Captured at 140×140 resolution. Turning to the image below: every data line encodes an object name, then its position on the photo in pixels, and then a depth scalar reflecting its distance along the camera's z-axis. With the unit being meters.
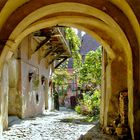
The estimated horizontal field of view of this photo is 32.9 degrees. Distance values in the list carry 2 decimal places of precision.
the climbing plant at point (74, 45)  12.59
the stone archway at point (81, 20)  4.86
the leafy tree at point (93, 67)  11.91
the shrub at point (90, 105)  10.00
